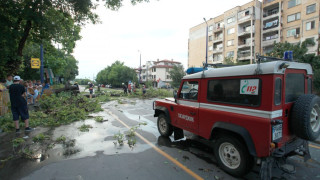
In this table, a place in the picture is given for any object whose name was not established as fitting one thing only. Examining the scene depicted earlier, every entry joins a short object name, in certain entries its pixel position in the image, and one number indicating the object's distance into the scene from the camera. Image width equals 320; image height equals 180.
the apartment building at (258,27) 26.73
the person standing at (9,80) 8.41
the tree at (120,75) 67.56
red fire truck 2.69
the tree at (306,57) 15.71
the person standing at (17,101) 5.60
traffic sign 13.96
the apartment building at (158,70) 75.19
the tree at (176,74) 29.53
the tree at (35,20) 7.26
